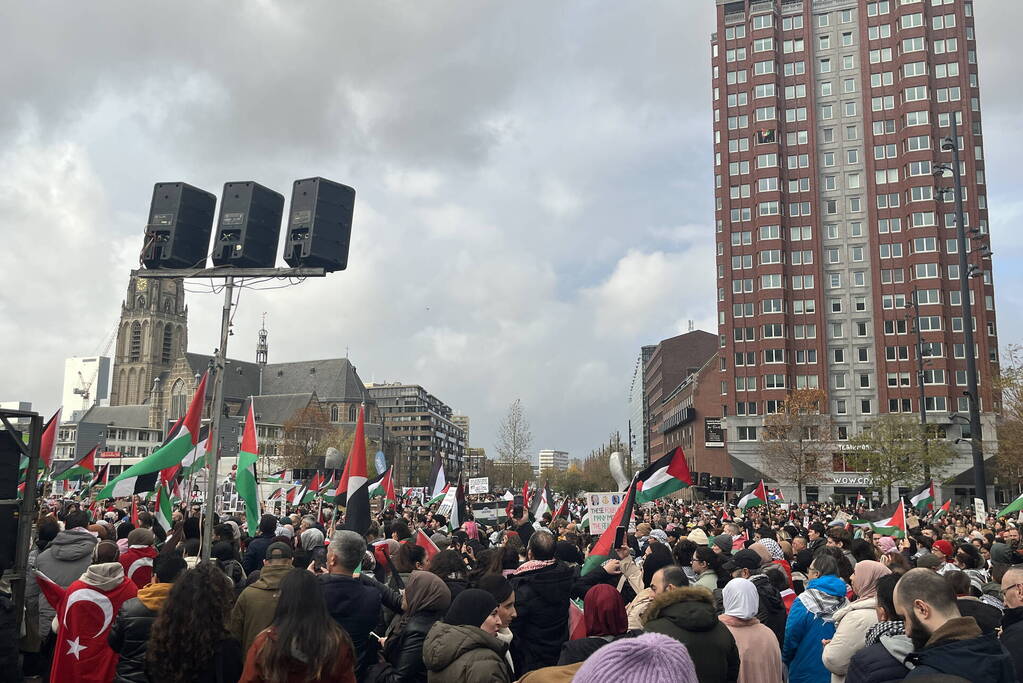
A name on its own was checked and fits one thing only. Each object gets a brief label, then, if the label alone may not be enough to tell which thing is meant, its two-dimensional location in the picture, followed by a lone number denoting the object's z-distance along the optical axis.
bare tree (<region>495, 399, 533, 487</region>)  75.81
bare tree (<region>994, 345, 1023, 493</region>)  34.84
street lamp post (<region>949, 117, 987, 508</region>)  21.44
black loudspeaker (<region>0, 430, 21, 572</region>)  6.64
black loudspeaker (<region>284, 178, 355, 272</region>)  12.50
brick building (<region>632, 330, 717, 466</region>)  119.75
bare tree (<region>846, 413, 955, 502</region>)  48.22
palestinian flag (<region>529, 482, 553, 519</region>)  21.69
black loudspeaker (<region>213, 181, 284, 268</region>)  12.44
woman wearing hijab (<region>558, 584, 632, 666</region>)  5.79
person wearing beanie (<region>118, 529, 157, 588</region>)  8.36
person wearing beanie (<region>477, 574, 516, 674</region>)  5.37
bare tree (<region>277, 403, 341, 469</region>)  90.25
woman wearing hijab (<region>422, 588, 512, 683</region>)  4.23
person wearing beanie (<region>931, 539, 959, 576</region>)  11.27
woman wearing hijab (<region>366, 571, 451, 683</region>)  5.16
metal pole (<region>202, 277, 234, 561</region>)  9.94
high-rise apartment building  72.81
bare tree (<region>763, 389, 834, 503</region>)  65.81
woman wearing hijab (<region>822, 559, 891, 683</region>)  5.73
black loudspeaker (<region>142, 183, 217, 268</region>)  12.50
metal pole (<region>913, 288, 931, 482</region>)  45.98
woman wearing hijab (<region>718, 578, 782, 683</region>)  5.48
